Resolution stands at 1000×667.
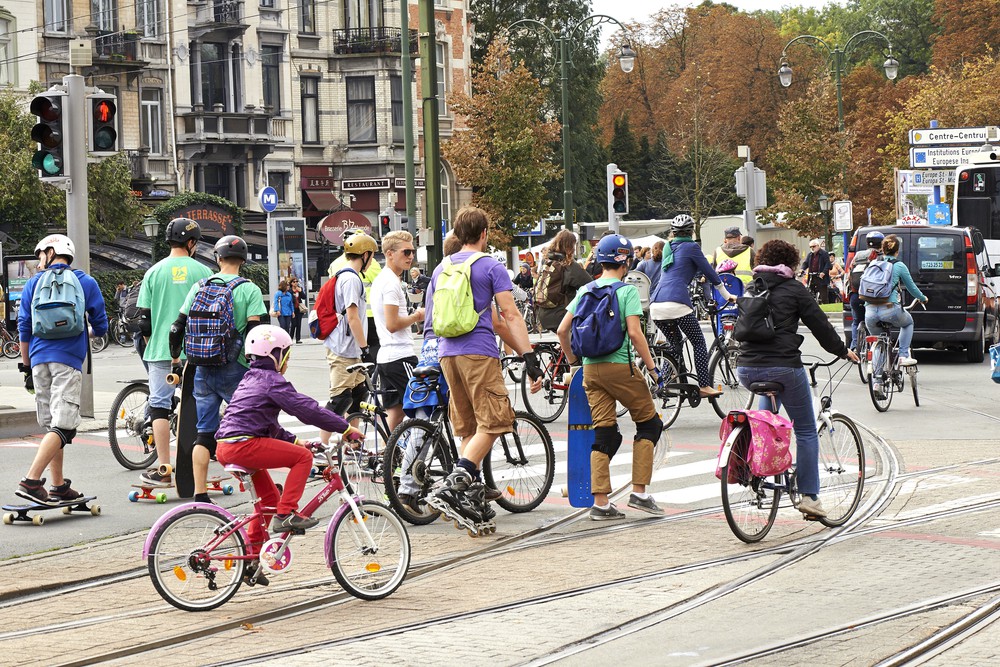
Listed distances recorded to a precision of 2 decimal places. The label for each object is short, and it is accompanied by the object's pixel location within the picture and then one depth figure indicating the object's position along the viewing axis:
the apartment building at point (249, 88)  45.94
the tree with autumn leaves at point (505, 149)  50.00
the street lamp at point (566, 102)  38.44
